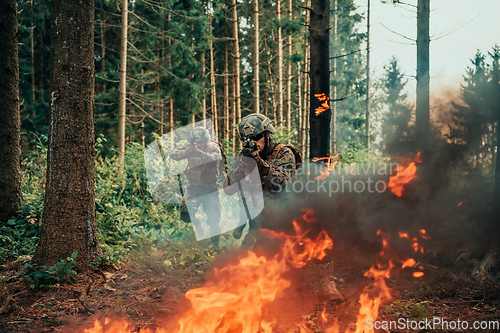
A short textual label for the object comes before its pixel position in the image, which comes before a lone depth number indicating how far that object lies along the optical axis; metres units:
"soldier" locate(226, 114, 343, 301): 4.94
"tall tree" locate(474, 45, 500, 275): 4.27
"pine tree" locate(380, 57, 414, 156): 6.35
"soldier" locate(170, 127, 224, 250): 6.10
